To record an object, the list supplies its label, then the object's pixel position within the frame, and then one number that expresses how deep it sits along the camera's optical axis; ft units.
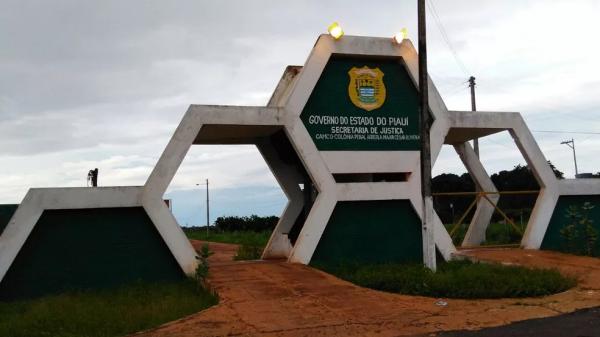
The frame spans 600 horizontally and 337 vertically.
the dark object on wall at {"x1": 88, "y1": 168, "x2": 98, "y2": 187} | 84.89
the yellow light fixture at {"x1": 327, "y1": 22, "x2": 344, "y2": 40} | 52.29
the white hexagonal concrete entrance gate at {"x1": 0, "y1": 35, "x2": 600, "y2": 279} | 43.92
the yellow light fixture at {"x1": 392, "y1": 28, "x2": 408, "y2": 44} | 54.08
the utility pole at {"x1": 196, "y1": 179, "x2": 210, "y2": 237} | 176.28
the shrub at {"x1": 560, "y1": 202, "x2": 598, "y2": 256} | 58.54
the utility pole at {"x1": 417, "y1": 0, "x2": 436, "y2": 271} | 45.65
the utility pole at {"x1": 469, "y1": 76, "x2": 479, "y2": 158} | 127.44
